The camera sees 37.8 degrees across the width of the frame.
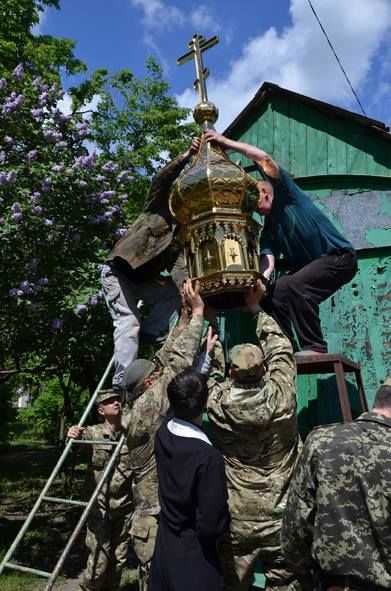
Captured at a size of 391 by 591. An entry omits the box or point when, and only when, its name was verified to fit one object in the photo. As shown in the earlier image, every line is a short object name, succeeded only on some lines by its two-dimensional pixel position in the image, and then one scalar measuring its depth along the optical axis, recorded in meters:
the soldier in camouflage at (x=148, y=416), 3.98
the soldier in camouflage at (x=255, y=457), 3.77
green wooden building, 5.83
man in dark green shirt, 4.88
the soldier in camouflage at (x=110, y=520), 5.43
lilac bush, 6.47
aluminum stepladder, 4.13
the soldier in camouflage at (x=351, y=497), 2.45
